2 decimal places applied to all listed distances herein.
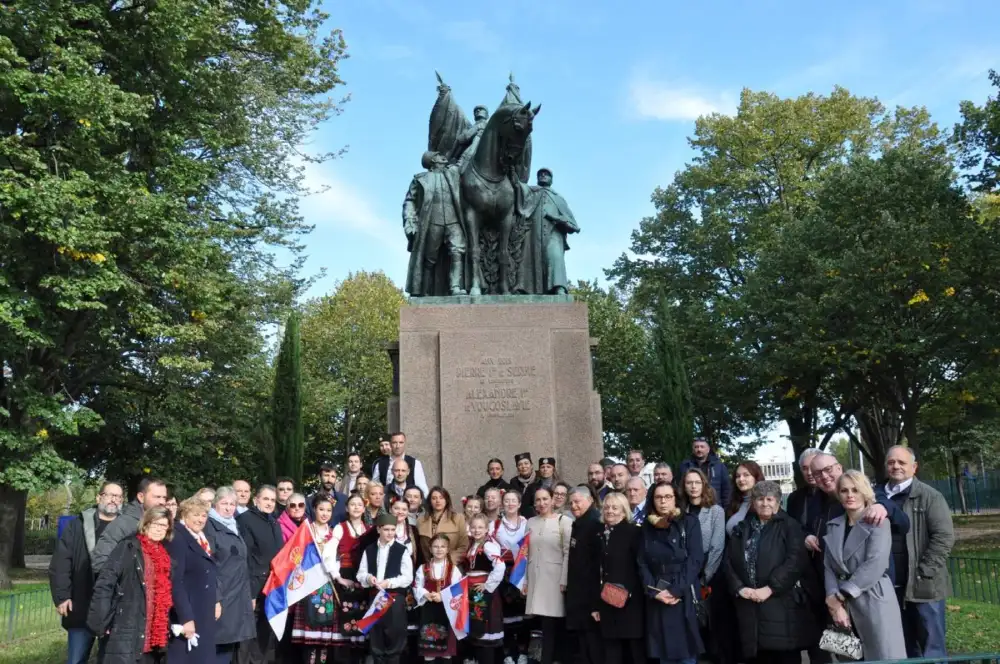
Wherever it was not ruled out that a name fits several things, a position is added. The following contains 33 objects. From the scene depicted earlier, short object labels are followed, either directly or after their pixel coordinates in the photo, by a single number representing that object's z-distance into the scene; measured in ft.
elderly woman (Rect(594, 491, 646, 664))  21.43
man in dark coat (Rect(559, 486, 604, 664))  22.44
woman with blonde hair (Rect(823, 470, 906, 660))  18.35
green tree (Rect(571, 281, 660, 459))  111.96
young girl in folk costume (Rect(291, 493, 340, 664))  24.71
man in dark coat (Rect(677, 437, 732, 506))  30.50
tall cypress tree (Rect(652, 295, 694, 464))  52.44
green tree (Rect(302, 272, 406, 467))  124.57
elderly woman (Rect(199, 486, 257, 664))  22.35
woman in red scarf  19.17
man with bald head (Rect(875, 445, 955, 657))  19.42
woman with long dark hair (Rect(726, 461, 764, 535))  23.16
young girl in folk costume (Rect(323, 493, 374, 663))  24.48
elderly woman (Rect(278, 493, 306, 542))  26.40
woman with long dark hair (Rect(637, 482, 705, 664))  20.52
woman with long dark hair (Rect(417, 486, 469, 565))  25.89
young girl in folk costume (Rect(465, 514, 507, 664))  24.31
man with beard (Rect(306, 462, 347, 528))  29.25
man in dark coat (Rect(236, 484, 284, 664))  24.84
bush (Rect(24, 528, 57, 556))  140.77
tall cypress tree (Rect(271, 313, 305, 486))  57.77
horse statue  37.96
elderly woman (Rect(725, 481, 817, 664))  19.60
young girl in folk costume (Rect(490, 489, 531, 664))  25.35
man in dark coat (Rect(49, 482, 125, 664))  22.99
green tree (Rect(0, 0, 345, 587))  54.75
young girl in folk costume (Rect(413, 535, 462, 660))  24.54
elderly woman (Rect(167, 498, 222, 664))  20.70
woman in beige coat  23.80
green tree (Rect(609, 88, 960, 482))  90.12
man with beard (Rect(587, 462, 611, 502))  29.50
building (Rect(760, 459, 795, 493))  326.98
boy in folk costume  23.73
